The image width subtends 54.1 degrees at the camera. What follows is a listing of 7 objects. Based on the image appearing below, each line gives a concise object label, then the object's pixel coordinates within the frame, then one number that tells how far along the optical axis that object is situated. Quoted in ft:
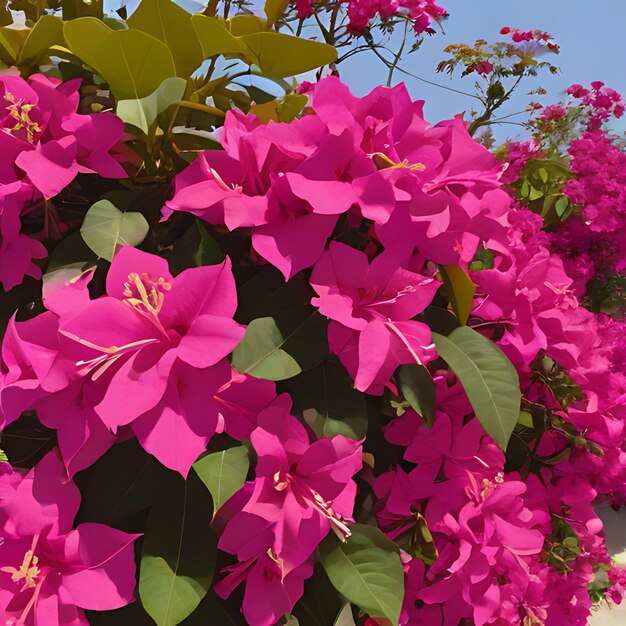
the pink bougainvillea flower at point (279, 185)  1.24
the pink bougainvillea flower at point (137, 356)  1.07
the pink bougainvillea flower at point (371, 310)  1.22
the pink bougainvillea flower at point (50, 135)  1.34
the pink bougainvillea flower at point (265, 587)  1.27
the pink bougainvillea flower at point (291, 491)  1.19
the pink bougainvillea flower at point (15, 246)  1.35
